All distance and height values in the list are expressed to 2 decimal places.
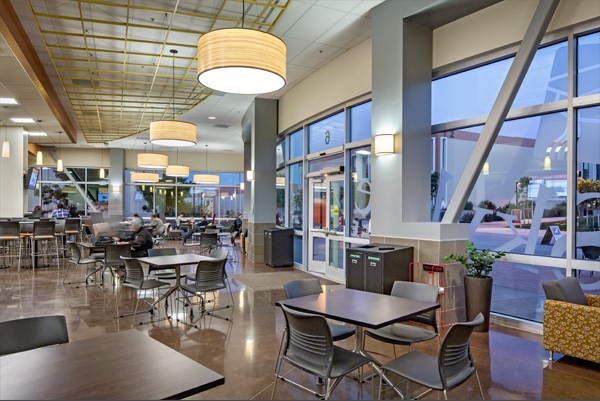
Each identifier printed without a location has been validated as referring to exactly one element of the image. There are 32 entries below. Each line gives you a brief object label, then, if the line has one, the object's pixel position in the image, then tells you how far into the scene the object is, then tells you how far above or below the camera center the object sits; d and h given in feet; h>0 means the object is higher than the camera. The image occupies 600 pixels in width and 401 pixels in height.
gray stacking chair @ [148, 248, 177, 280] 20.31 -2.73
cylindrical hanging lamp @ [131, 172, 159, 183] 55.83 +3.82
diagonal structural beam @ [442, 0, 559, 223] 15.10 +4.17
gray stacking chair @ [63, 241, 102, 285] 24.08 -3.33
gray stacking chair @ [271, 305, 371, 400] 8.73 -3.46
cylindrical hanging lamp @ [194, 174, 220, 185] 57.52 +3.69
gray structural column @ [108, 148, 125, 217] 62.59 +4.22
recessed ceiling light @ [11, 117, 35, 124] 36.45 +7.85
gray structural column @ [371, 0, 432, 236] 18.89 +4.69
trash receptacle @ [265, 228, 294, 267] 33.17 -3.62
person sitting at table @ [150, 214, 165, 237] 43.02 -2.67
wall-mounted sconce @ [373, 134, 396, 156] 18.92 +2.96
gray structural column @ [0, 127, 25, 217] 39.65 +2.91
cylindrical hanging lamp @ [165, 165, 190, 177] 48.96 +4.12
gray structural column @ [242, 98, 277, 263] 35.70 +2.98
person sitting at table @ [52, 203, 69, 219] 61.11 -1.40
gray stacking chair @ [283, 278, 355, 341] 11.55 -2.85
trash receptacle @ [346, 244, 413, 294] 17.12 -2.79
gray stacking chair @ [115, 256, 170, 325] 17.80 -3.50
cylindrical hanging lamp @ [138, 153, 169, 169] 34.35 +3.81
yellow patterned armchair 12.32 -3.76
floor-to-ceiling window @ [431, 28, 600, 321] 15.42 +1.86
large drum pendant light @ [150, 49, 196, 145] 20.43 +3.80
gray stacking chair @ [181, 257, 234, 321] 17.25 -3.32
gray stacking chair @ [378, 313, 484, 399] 8.18 -3.69
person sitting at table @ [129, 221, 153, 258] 24.25 -2.39
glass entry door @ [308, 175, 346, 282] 28.07 -1.75
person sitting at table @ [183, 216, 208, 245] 43.42 -2.96
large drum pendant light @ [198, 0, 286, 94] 10.57 +4.14
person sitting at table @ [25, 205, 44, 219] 45.85 -1.38
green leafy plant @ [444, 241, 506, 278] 16.70 -2.36
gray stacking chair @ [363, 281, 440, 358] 11.23 -3.78
